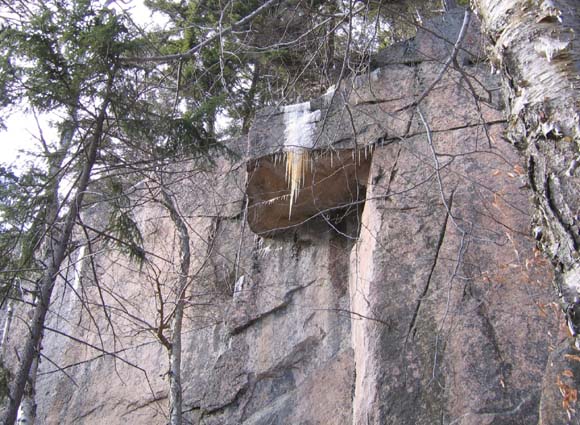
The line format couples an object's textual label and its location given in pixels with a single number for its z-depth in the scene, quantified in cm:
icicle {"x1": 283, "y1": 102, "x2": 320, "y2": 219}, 625
